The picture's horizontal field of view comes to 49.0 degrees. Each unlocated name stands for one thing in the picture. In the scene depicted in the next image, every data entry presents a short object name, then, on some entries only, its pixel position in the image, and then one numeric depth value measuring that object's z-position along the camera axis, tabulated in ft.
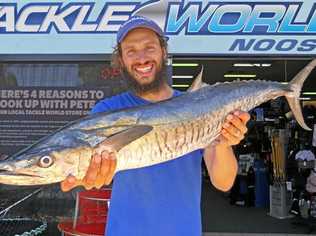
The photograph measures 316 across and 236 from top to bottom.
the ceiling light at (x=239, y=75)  26.75
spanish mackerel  4.16
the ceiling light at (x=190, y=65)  20.86
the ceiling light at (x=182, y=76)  26.59
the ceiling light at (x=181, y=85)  30.26
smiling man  4.80
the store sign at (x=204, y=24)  12.19
